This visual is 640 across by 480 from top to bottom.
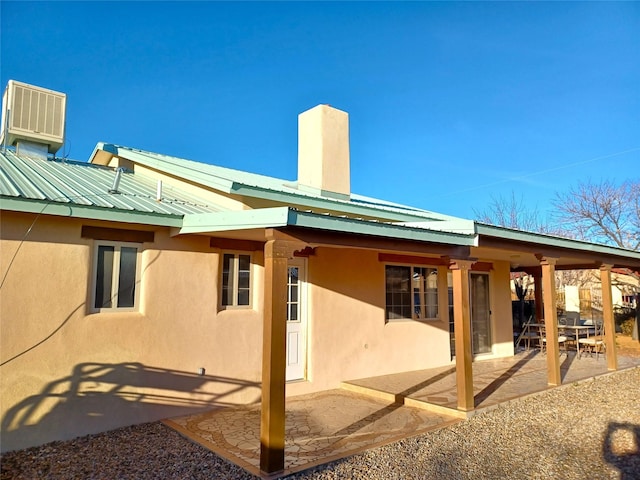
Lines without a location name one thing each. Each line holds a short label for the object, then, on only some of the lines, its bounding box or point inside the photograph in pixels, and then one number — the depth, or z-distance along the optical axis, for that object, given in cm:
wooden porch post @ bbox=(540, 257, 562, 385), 799
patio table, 1142
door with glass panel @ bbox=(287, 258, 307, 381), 754
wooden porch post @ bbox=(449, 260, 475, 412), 621
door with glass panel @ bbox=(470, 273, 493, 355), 1161
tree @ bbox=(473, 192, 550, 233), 2570
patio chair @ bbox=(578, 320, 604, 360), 1168
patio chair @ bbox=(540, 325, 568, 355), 1173
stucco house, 479
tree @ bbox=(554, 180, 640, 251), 2177
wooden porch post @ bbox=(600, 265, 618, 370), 980
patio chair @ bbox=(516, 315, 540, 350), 1266
